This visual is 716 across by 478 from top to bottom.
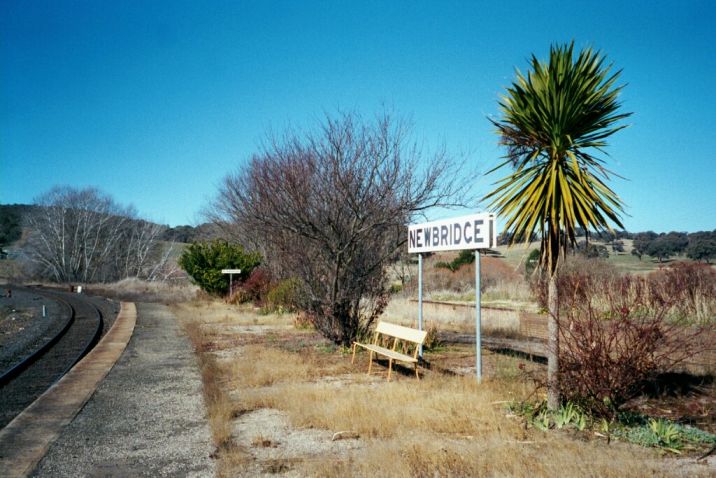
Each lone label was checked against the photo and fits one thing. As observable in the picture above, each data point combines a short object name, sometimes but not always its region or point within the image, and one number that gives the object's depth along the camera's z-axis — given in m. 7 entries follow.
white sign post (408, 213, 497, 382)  8.62
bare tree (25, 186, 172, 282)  65.25
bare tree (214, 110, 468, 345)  12.20
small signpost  29.52
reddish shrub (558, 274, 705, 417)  6.33
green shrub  31.25
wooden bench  9.52
